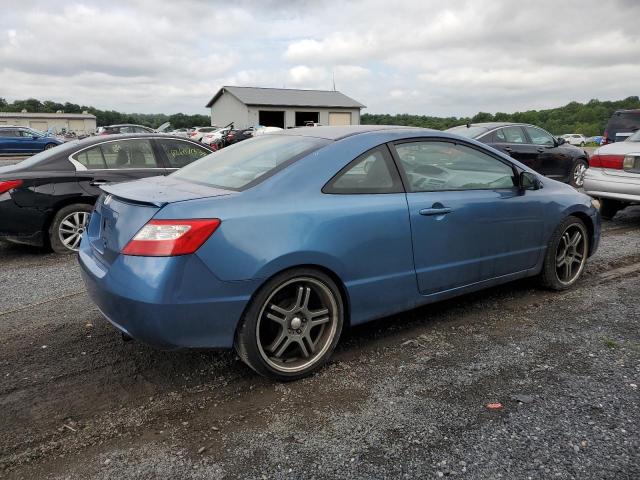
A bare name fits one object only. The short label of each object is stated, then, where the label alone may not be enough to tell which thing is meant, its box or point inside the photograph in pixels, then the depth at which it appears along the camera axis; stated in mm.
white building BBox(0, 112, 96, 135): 72500
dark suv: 13805
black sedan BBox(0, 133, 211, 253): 5832
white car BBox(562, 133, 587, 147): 49031
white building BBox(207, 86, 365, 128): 47219
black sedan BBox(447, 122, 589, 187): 10219
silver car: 7379
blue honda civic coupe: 2756
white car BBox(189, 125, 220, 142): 35512
